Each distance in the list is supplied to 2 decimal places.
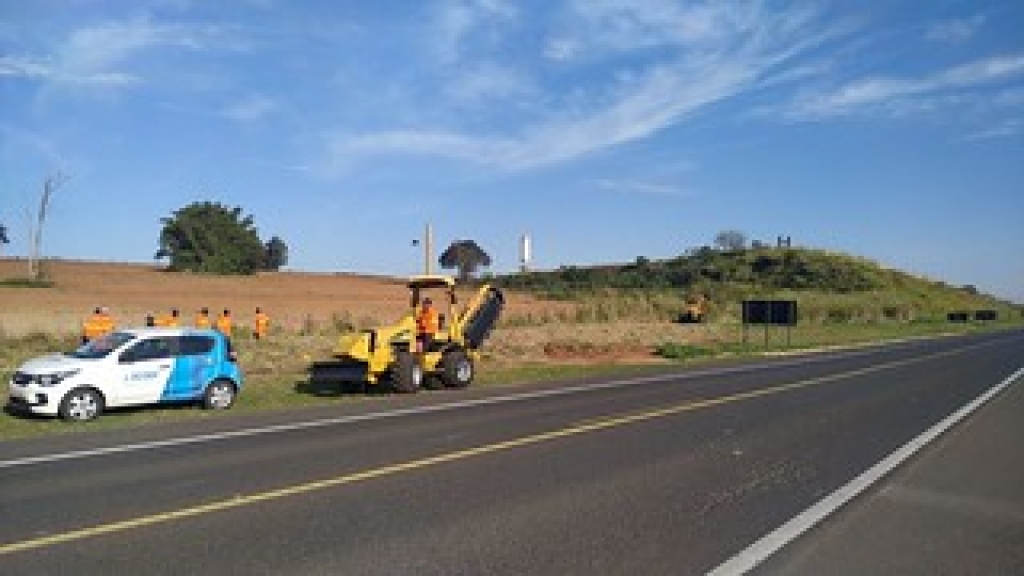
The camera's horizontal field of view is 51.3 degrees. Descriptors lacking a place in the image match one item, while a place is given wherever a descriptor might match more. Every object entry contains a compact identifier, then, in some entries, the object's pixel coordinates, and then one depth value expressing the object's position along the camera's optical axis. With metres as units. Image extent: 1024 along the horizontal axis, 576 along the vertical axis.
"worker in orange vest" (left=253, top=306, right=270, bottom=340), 33.76
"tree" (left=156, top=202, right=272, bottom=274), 80.69
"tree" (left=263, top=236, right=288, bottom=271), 102.26
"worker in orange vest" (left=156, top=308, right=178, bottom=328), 26.60
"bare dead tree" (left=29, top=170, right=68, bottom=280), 63.28
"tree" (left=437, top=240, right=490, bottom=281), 141.25
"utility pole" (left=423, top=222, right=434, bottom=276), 29.97
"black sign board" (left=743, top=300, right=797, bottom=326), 51.44
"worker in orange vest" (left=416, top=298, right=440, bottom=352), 24.05
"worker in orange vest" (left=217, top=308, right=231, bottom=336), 30.86
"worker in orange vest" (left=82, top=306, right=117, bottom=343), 26.70
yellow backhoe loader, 22.40
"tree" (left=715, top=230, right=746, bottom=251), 142.30
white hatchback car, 17.47
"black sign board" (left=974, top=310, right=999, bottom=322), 121.84
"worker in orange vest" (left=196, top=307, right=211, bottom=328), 29.14
